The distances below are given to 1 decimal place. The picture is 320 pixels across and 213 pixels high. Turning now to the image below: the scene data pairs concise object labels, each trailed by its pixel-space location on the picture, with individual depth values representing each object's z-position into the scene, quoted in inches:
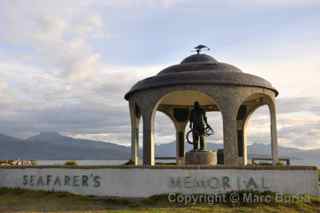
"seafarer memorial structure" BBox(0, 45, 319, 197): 780.6
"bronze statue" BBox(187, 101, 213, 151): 1034.3
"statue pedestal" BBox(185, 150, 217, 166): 976.4
